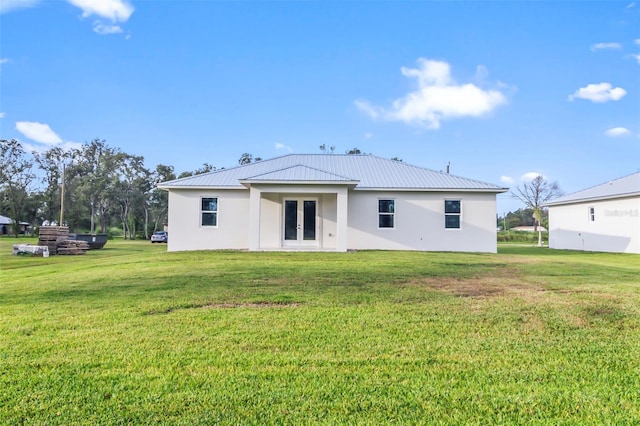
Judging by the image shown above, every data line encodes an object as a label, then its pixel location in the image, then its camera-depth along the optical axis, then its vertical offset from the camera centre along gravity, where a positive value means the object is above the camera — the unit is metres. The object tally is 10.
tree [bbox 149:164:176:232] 54.06 +5.02
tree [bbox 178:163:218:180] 51.94 +8.40
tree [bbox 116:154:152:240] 50.69 +5.29
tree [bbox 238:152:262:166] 46.31 +8.83
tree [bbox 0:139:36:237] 47.75 +6.60
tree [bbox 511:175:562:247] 48.31 +5.43
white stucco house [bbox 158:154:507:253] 16.70 +0.62
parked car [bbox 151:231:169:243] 37.38 -0.90
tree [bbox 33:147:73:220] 50.53 +6.94
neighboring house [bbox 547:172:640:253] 18.98 +0.77
